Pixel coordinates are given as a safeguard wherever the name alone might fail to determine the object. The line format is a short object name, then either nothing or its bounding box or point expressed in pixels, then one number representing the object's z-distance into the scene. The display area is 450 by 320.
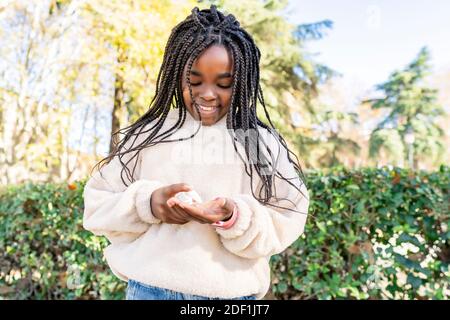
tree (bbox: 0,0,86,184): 5.80
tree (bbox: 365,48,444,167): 15.75
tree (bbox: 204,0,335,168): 10.14
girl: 1.19
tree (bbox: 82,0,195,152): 5.32
